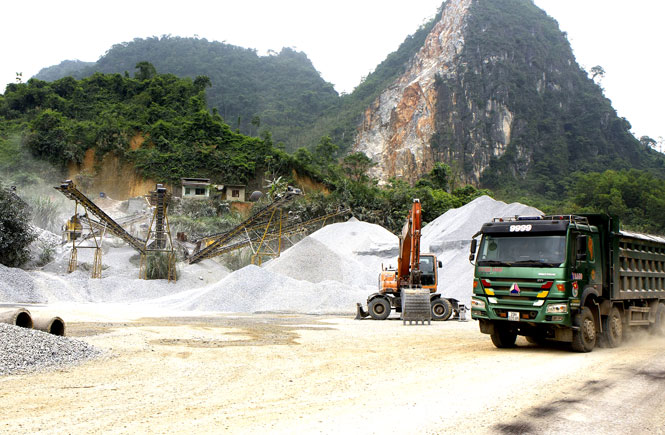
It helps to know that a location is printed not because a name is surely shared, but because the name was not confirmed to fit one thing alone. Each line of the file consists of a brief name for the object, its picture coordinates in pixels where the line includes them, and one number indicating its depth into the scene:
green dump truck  11.03
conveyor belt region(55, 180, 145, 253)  29.24
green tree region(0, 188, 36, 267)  29.53
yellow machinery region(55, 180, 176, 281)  32.75
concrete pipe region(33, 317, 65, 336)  11.77
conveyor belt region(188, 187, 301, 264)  30.67
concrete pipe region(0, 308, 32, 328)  11.17
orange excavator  18.69
